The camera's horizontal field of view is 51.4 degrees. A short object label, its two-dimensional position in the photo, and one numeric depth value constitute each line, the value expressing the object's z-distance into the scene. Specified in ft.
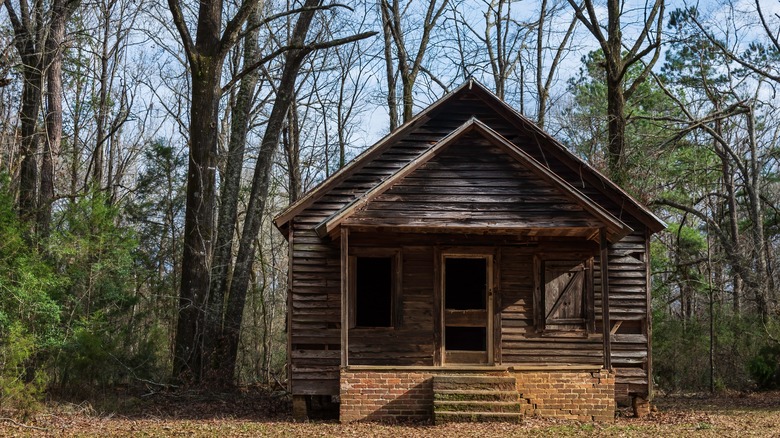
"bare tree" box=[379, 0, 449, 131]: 89.61
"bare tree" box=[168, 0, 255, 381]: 59.36
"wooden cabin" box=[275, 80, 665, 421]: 46.73
